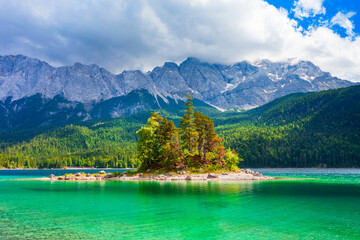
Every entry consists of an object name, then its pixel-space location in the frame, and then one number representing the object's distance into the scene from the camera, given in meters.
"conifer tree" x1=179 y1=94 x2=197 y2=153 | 98.88
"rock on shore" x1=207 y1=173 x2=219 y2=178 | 91.69
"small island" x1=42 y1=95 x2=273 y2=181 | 96.69
